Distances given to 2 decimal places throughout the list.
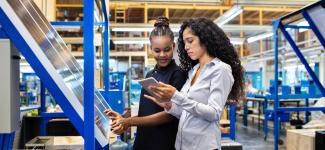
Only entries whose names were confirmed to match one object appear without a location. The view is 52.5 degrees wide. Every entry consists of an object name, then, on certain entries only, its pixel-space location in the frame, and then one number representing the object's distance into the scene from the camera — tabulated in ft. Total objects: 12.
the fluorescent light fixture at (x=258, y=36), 28.29
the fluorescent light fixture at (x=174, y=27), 24.90
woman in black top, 5.37
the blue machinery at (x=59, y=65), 3.67
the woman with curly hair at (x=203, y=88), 4.70
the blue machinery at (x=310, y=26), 11.54
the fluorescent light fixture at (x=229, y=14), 20.57
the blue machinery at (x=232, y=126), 16.02
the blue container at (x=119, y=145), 9.51
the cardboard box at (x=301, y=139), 10.57
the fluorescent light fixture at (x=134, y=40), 30.03
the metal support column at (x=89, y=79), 3.76
